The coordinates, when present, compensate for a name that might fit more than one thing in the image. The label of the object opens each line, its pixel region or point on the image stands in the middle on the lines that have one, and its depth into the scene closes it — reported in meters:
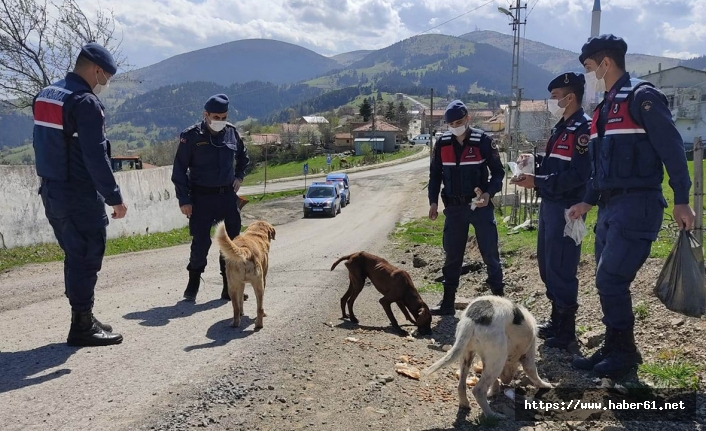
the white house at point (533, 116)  53.92
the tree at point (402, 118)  110.25
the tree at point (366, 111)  103.06
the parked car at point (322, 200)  28.46
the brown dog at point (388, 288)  5.96
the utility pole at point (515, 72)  23.39
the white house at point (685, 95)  56.41
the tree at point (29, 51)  16.48
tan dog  5.32
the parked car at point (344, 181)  34.84
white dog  3.64
